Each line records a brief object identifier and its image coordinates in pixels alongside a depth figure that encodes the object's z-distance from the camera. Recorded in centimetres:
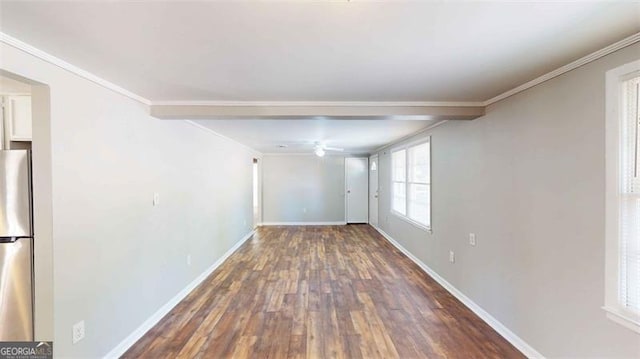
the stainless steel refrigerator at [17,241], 186
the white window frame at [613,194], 167
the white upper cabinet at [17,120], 226
